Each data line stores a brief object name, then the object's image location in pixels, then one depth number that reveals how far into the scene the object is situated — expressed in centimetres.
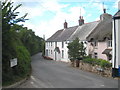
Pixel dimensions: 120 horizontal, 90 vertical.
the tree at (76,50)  2167
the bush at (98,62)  1527
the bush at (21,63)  1259
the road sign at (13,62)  1035
